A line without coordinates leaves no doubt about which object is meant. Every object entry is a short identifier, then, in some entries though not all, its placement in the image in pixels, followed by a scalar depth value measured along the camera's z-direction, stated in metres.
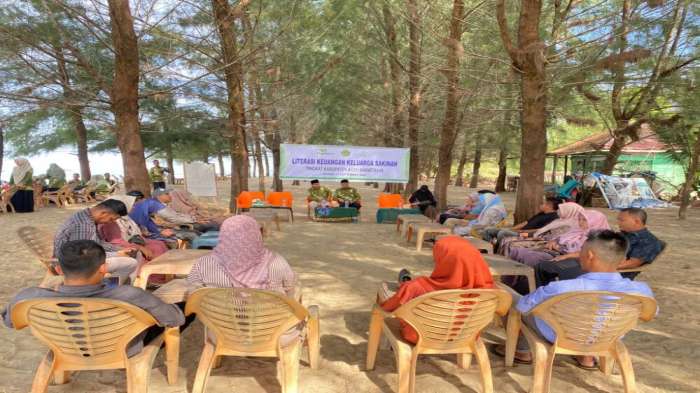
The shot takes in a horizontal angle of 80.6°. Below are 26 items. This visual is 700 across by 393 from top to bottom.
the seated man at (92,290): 1.95
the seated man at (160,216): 4.72
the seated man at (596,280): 2.30
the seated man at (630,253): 3.57
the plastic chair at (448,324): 2.15
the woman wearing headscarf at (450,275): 2.29
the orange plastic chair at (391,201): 9.90
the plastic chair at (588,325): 2.14
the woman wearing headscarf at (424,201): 9.05
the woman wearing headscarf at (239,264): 2.38
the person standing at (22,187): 10.60
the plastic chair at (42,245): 3.40
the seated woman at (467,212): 7.35
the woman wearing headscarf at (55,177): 12.99
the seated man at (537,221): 5.50
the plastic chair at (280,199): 9.93
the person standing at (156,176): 13.57
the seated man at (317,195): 10.04
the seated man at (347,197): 9.88
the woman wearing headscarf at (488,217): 6.42
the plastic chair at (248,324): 2.06
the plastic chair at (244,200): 9.41
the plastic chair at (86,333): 1.87
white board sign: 13.25
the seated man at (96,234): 3.26
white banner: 10.37
